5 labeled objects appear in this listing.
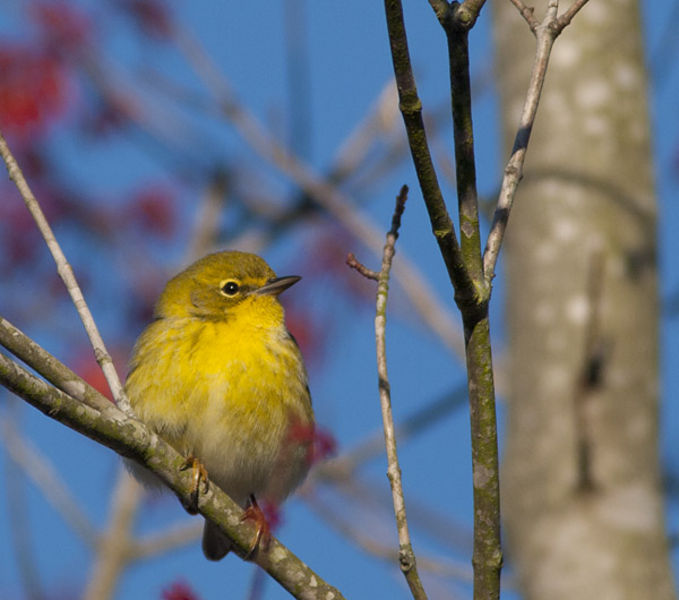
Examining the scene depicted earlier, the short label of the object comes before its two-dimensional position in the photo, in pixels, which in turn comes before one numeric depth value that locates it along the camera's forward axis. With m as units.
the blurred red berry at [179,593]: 6.31
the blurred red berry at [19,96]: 17.00
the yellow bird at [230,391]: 9.73
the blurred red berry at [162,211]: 18.27
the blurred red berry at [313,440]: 7.77
